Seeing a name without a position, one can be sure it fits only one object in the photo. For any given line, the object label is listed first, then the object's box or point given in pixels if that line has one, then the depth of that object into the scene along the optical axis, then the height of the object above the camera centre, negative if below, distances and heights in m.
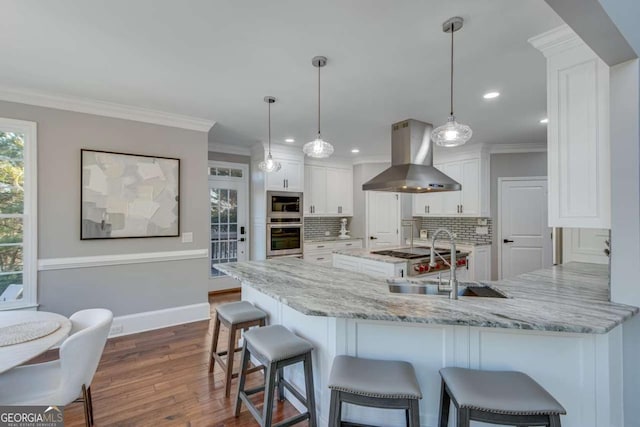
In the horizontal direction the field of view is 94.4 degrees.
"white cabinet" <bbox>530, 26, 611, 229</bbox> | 1.67 +0.49
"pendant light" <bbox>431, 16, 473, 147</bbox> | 2.05 +0.57
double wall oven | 5.00 -0.13
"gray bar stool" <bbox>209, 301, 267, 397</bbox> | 2.24 -0.82
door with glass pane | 5.16 +0.04
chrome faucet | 1.76 -0.38
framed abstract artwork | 3.15 +0.24
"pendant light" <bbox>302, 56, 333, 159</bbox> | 2.50 +0.57
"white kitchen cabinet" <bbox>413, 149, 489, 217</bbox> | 5.07 +0.41
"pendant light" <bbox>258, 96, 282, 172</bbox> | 3.17 +0.56
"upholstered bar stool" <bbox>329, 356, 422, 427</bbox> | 1.29 -0.77
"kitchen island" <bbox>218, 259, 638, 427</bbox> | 1.41 -0.65
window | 2.82 +0.02
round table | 1.40 -0.66
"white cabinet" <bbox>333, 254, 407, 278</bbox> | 3.37 -0.62
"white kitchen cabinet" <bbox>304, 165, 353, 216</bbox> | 5.89 +0.52
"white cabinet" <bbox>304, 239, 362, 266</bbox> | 5.57 -0.65
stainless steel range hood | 2.97 +0.55
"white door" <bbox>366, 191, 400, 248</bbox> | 5.95 -0.07
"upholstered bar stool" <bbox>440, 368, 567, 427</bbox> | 1.18 -0.76
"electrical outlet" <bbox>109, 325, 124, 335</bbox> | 3.25 -1.24
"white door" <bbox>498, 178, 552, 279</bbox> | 4.94 -0.20
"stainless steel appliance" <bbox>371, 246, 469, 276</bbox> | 3.53 -0.55
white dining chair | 1.54 -0.90
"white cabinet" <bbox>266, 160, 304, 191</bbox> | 5.04 +0.68
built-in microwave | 5.02 +0.20
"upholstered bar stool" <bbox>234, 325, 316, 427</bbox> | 1.67 -0.85
